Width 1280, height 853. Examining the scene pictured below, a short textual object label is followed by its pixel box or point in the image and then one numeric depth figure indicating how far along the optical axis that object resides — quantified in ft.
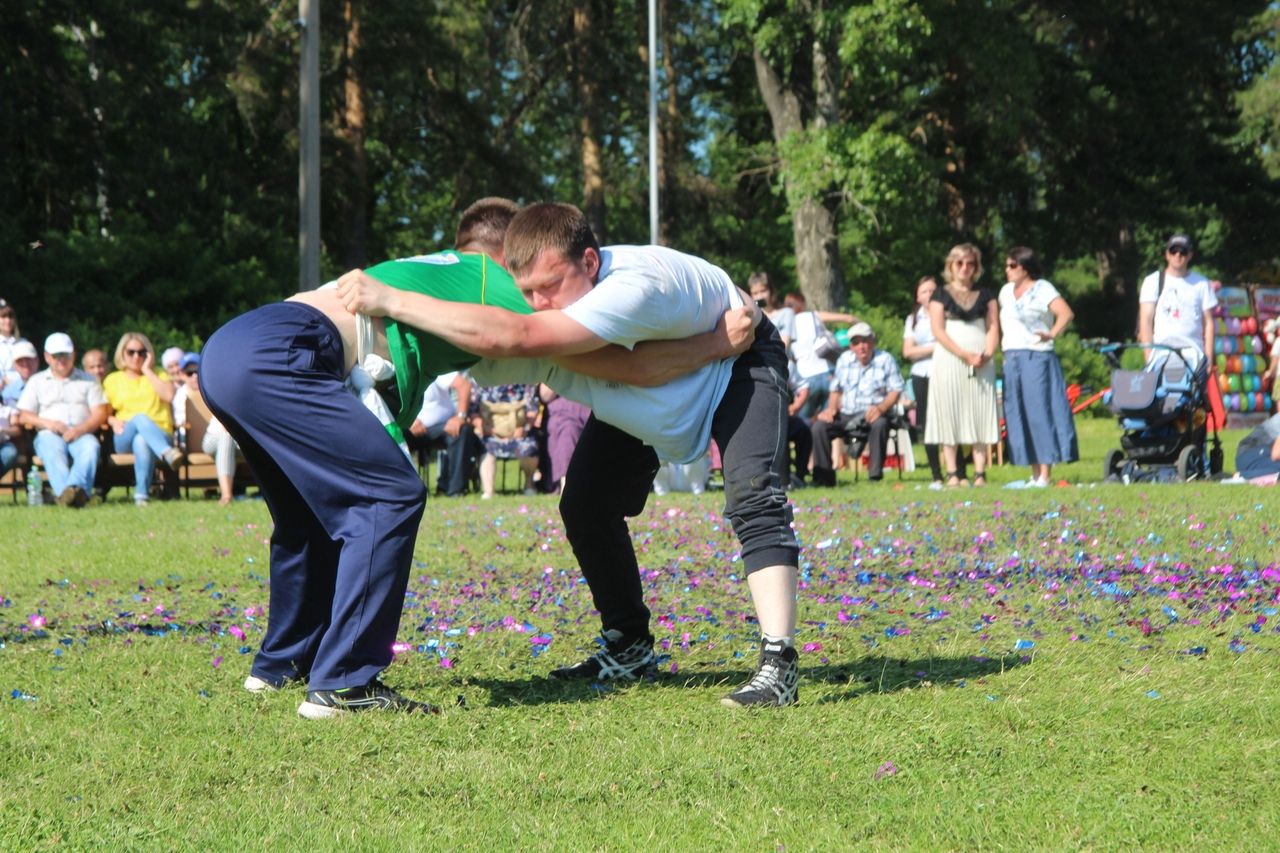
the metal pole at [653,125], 112.78
